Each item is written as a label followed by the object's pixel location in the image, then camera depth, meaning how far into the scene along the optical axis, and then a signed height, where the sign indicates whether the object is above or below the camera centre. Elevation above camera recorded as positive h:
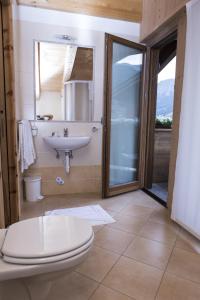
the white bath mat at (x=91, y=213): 2.26 -1.02
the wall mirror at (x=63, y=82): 2.76 +0.50
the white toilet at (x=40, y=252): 0.93 -0.60
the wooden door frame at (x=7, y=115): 1.76 +0.04
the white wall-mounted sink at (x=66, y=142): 2.62 -0.27
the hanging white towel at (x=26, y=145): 2.39 -0.29
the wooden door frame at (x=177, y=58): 2.15 +0.66
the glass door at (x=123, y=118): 2.74 +0.05
